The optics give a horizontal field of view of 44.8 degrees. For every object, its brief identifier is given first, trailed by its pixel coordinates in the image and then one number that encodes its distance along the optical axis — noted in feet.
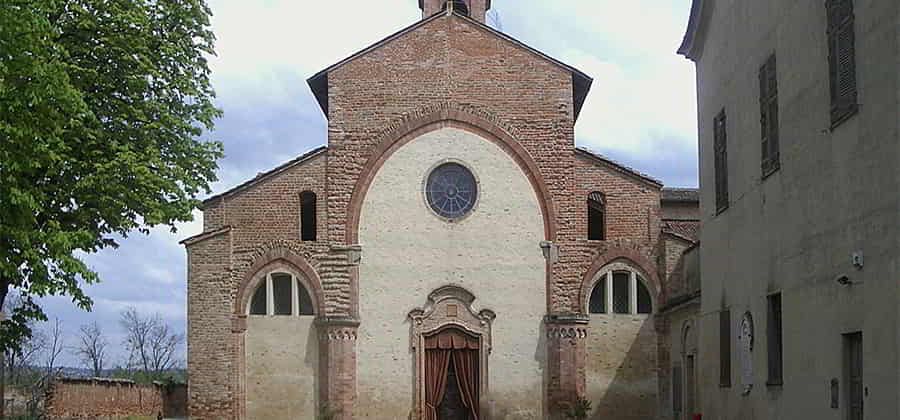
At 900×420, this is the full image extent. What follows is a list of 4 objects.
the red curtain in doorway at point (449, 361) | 89.25
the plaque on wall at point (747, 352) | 52.31
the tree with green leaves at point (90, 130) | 48.42
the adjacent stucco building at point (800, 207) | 33.76
